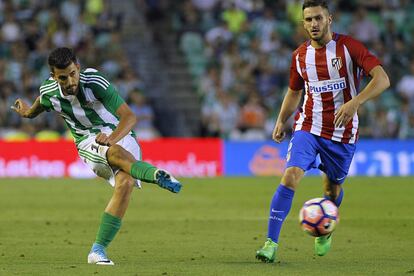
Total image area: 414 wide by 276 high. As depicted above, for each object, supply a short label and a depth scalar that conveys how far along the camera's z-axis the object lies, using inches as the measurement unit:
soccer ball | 708.0
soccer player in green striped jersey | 692.1
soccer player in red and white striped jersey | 723.4
